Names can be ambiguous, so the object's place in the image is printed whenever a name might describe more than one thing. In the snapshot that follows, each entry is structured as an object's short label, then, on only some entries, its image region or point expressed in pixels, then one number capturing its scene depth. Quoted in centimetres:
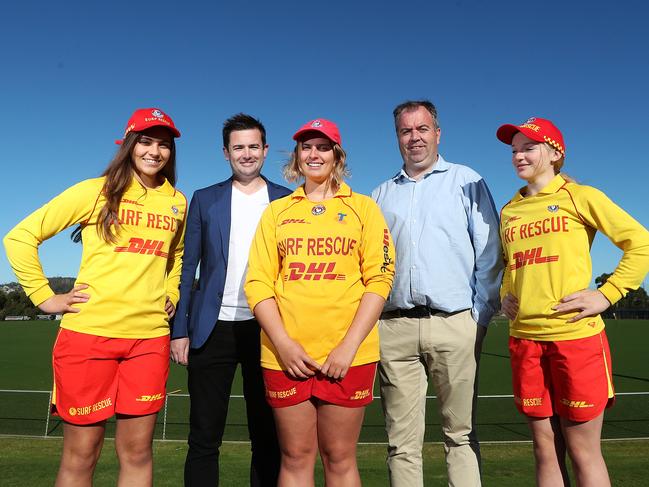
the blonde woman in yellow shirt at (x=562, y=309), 288
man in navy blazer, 323
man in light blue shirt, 328
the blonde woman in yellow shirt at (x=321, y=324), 260
